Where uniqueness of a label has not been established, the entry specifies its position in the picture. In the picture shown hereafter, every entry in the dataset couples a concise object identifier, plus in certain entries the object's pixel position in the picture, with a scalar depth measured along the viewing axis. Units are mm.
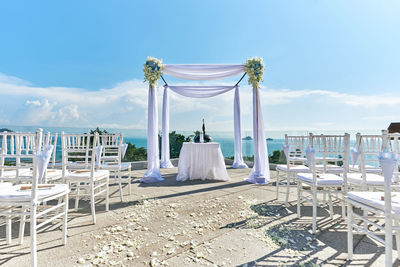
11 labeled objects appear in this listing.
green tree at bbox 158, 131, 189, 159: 8672
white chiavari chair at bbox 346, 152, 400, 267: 1101
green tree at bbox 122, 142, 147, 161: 8023
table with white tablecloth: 4469
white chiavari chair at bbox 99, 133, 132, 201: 2952
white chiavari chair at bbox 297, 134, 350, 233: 2016
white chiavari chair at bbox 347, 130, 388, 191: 1848
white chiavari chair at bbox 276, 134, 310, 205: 2803
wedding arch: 4289
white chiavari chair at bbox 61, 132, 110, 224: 2168
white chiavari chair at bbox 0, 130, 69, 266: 1311
